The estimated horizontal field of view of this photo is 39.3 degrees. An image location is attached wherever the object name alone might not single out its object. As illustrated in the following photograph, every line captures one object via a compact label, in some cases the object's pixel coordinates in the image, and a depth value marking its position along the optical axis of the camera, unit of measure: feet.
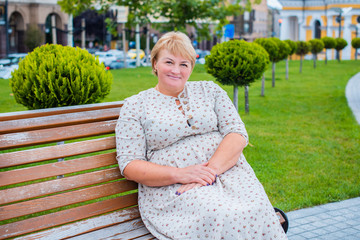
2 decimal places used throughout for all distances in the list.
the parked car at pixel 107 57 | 117.45
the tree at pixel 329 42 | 117.07
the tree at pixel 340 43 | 122.82
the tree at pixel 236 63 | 28.71
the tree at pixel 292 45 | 66.59
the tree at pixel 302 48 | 85.79
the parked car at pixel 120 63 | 117.91
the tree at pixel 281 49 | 53.57
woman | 9.11
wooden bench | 9.54
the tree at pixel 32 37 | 121.08
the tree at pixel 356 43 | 135.74
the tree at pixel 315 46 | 95.83
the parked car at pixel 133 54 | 146.92
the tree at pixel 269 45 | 49.75
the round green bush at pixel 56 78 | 13.47
